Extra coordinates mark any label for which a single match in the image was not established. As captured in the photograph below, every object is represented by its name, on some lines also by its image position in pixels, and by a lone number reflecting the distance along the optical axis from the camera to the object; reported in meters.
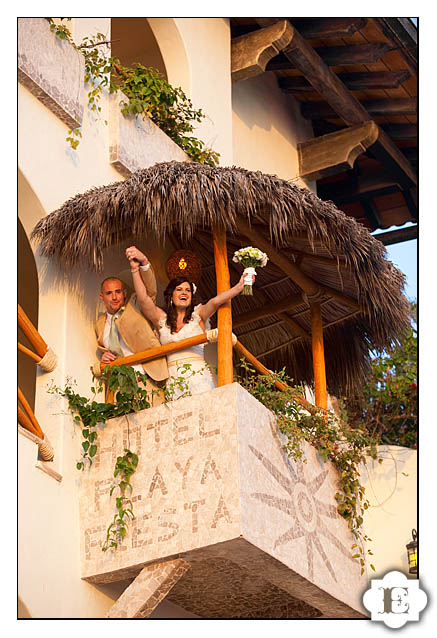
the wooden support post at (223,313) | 6.92
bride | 7.14
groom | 7.27
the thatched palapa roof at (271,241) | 6.95
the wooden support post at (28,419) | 6.45
